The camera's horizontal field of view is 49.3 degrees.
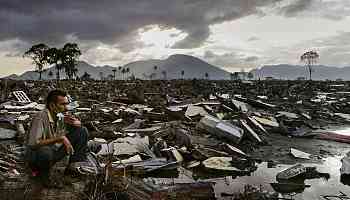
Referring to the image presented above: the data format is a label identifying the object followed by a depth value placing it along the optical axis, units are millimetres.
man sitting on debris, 4496
